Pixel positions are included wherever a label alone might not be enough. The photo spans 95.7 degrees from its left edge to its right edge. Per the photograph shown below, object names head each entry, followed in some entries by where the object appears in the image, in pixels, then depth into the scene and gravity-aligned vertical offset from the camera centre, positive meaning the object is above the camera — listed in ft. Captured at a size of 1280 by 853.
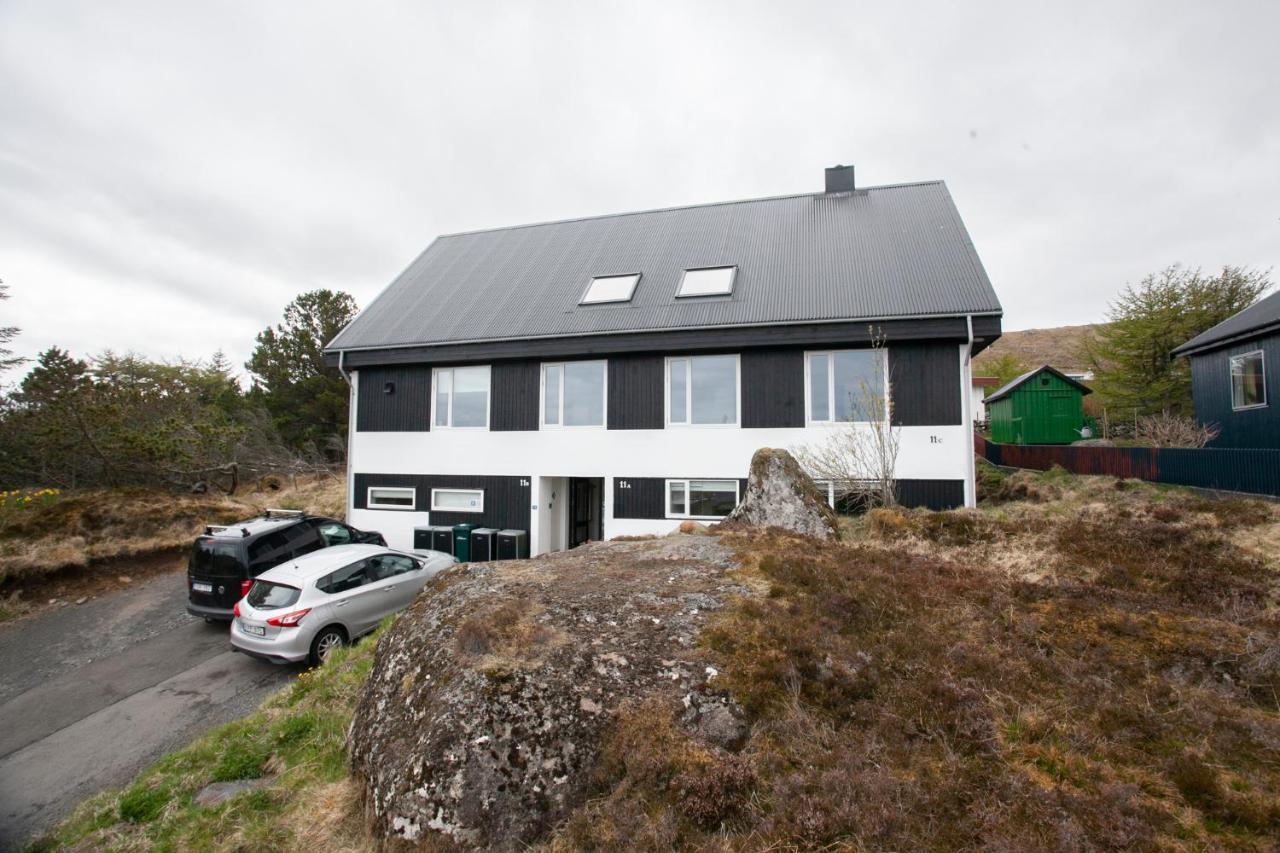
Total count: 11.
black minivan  30.91 -5.75
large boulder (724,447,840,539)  25.14 -2.15
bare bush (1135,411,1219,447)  47.34 +1.61
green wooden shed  73.61 +5.64
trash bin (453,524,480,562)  42.68 -6.45
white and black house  36.42 +6.44
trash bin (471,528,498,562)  41.91 -6.44
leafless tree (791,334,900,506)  34.37 +0.06
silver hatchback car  25.82 -7.00
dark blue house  42.80 +6.14
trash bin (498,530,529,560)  41.81 -6.41
